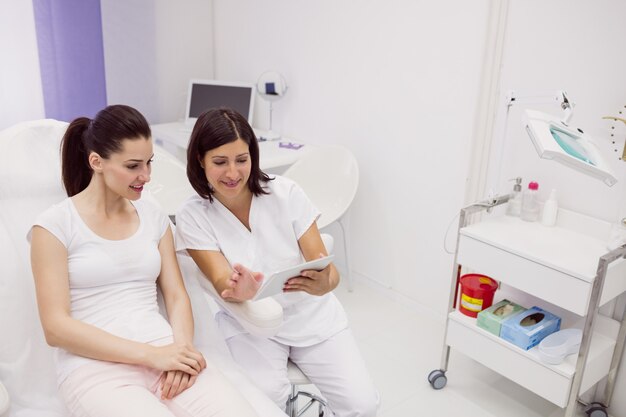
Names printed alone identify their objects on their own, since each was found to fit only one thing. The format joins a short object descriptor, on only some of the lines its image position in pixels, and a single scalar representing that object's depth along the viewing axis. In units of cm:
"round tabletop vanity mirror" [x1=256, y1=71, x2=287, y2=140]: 318
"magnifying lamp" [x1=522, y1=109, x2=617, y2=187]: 166
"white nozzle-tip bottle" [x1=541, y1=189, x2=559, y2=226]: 210
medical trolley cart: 179
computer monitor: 341
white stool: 159
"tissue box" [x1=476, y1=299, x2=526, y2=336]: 205
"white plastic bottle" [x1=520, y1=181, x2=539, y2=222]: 217
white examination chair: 144
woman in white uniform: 152
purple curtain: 293
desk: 295
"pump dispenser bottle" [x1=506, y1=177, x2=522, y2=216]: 220
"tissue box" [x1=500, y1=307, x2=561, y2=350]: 196
